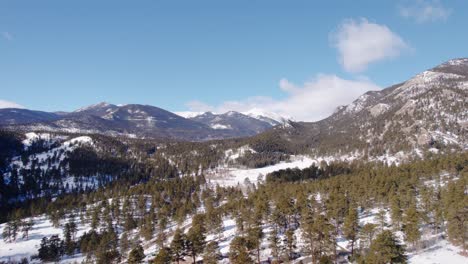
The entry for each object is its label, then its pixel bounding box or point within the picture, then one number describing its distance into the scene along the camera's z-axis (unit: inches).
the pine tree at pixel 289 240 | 2536.9
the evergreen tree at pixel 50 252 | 3900.1
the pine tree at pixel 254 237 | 2591.0
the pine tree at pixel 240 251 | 2016.5
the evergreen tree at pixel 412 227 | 2450.8
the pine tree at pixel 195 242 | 2679.6
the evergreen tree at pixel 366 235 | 2536.9
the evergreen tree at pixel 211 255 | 2292.3
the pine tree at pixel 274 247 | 2576.3
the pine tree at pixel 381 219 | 2938.0
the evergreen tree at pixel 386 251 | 1930.4
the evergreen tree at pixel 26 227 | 4854.8
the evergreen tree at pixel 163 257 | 2220.5
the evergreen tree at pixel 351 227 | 2672.2
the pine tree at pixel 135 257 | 2312.1
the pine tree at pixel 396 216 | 2938.0
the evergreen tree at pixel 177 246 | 2492.6
